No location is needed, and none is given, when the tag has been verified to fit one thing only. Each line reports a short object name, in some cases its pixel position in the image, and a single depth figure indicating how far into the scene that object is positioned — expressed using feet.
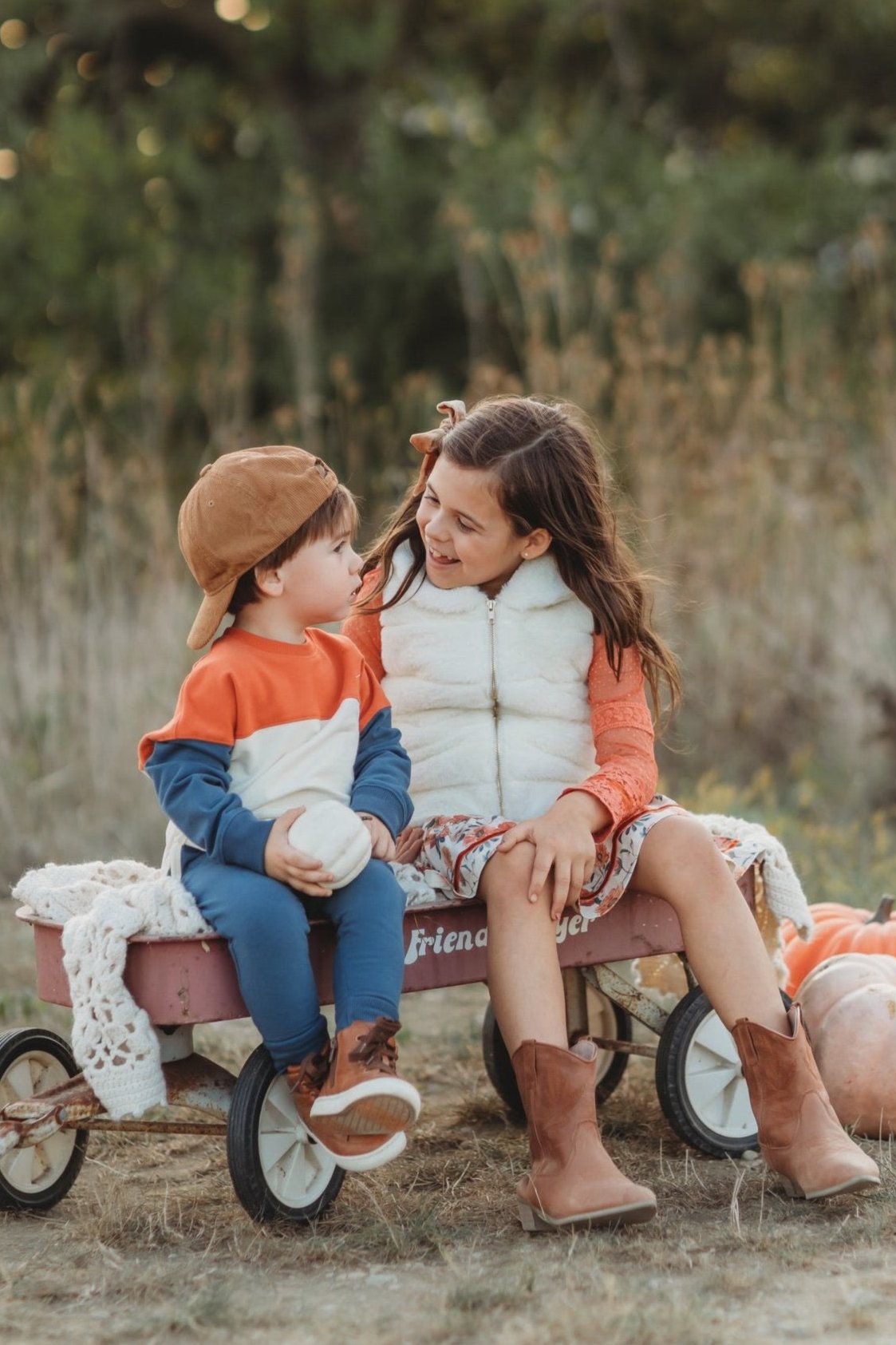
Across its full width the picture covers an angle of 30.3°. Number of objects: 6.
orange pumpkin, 12.62
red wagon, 8.88
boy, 8.71
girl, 9.40
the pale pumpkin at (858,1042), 10.88
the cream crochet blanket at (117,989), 8.87
